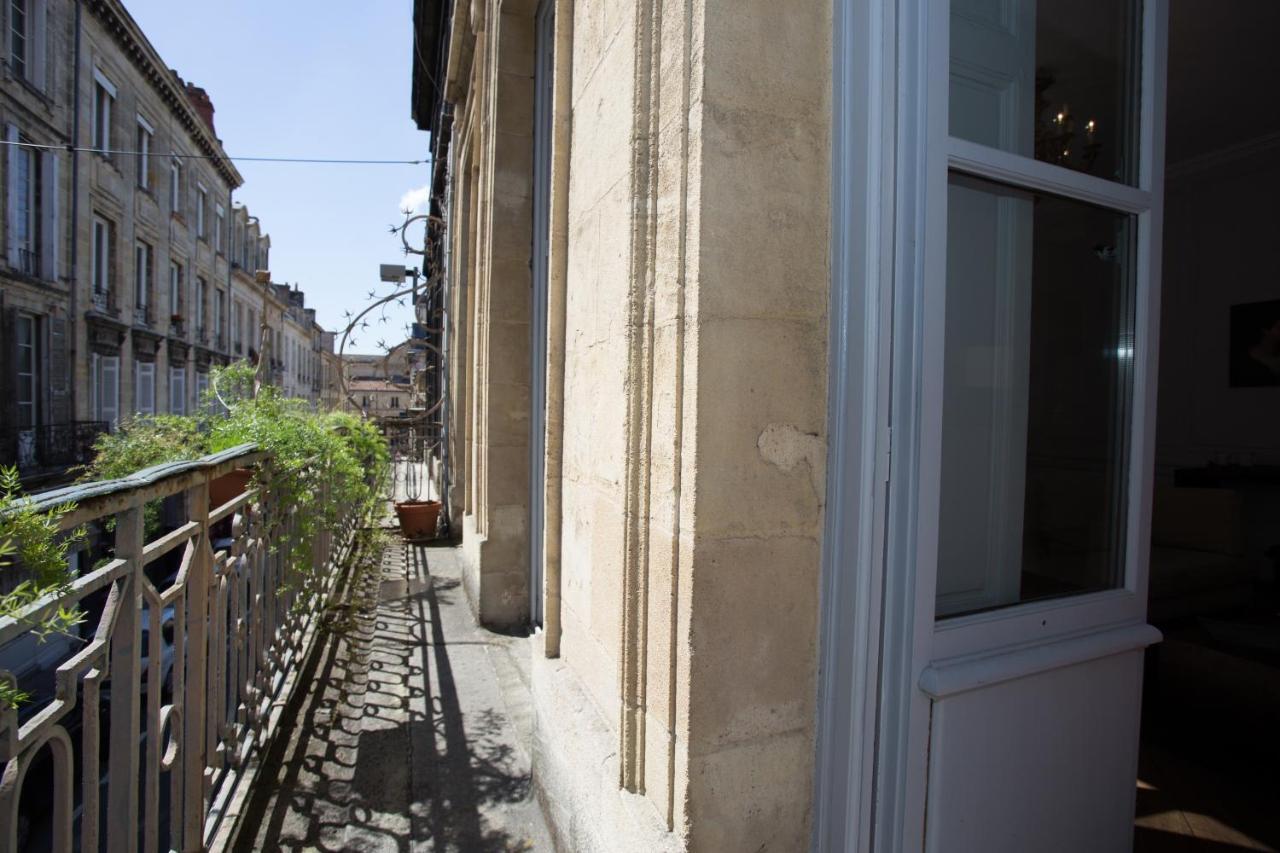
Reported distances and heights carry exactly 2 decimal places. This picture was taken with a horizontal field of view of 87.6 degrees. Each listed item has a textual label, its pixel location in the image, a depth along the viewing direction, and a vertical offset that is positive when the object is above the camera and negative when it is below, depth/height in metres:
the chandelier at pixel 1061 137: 1.72 +0.75
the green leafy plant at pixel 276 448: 3.28 -0.24
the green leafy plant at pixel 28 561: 1.08 -0.27
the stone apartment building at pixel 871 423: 1.47 -0.01
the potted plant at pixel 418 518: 7.21 -1.18
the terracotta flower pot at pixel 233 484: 3.20 -0.38
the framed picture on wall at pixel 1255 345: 6.05 +0.77
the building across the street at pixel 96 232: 15.89 +4.99
